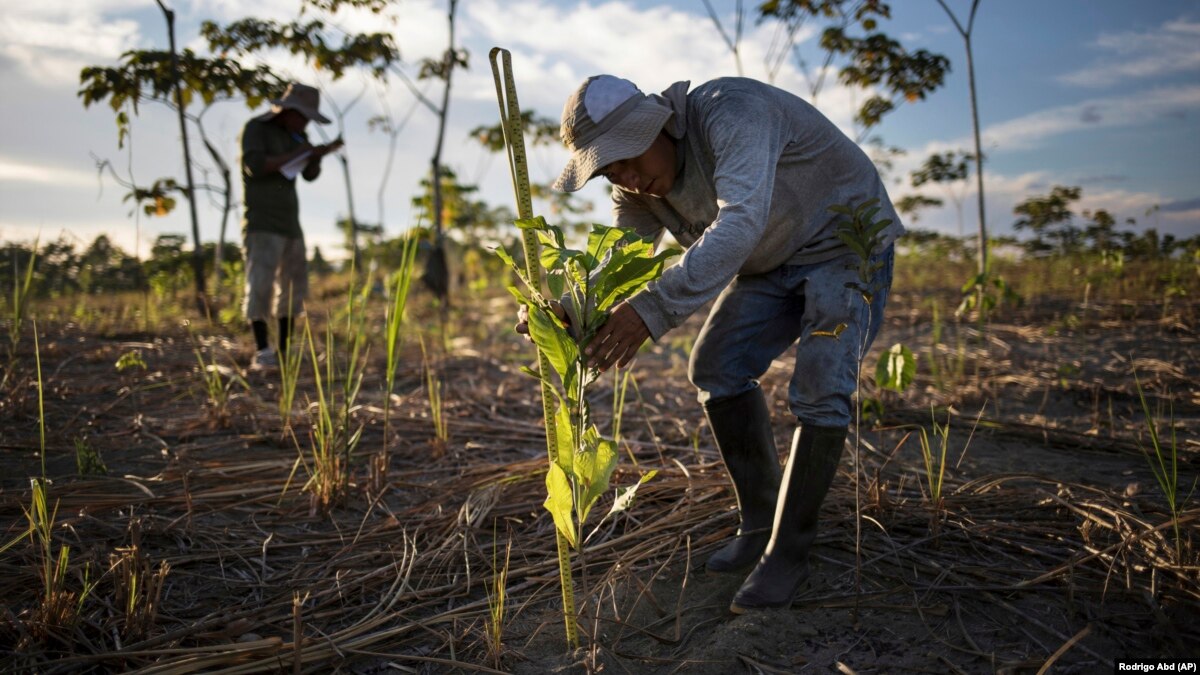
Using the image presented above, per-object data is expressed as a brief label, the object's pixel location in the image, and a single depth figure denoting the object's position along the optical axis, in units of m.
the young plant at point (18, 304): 2.25
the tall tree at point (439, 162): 7.40
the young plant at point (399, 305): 2.02
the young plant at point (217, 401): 3.31
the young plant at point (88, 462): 2.62
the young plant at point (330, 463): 2.33
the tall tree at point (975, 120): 6.43
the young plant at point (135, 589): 1.68
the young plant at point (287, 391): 2.83
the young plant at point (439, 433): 3.04
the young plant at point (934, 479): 2.02
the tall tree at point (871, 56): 6.86
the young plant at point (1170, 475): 1.65
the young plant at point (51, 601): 1.61
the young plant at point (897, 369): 2.81
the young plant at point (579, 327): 1.33
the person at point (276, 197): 4.59
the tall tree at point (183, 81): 6.13
